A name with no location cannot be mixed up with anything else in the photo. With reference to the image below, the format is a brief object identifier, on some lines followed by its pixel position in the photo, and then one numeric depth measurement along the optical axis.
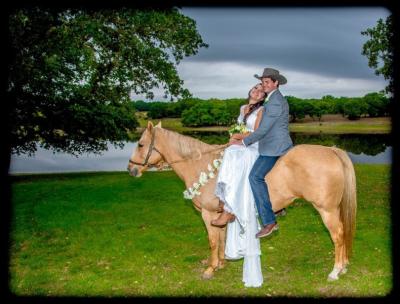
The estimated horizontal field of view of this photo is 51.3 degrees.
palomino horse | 7.60
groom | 7.64
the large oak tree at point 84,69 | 16.30
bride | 7.77
